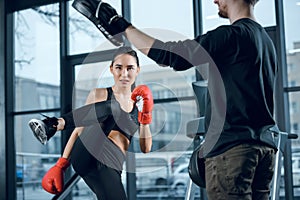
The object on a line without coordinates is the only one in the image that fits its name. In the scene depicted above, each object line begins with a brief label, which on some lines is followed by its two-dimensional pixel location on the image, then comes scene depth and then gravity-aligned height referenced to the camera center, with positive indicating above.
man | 1.73 +0.05
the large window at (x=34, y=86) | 5.76 +0.39
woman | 2.96 -0.08
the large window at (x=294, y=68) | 4.41 +0.41
